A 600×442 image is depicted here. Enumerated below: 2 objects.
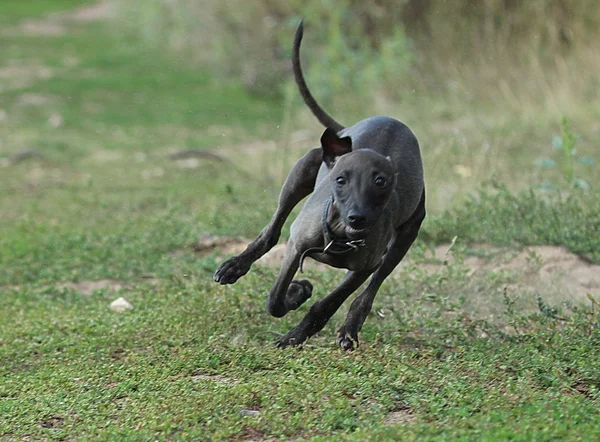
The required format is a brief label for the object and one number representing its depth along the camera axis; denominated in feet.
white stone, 45.51
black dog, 33.17
